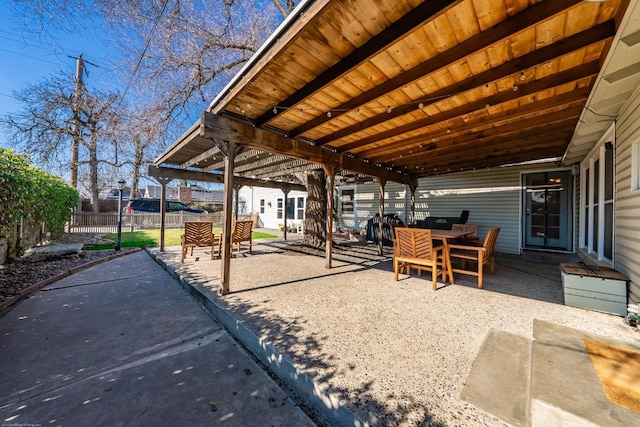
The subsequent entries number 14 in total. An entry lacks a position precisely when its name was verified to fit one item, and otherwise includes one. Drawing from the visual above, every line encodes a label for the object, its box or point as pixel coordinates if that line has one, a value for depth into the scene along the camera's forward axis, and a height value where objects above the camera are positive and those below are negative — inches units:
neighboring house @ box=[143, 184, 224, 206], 1127.6 +100.1
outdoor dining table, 155.6 -27.0
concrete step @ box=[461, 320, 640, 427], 53.2 -44.4
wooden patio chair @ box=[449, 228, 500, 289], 145.6 -26.5
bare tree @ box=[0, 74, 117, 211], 403.5 +163.4
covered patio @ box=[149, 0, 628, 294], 73.0 +59.0
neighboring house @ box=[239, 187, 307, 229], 531.5 +20.7
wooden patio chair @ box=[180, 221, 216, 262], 215.9 -21.6
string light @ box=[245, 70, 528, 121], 111.9 +58.0
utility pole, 446.9 +167.3
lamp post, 268.1 +6.3
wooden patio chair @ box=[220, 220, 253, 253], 251.4 -19.7
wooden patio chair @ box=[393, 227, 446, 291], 147.2 -22.4
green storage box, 105.0 -32.7
